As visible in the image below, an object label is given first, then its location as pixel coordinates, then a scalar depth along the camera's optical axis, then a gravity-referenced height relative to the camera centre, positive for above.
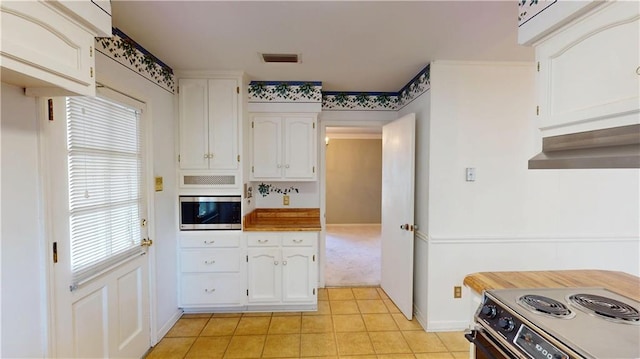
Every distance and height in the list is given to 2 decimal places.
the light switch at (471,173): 2.46 -0.01
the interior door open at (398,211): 2.69 -0.42
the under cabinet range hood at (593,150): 0.90 +0.08
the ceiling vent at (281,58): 2.32 +0.97
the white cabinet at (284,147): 3.10 +0.28
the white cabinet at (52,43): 0.86 +0.45
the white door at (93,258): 1.40 -0.54
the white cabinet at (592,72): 0.93 +0.38
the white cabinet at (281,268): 2.80 -0.97
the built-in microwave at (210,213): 2.73 -0.40
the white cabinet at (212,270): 2.73 -0.96
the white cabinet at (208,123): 2.70 +0.48
